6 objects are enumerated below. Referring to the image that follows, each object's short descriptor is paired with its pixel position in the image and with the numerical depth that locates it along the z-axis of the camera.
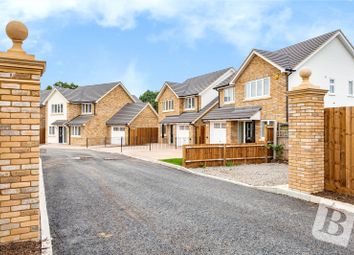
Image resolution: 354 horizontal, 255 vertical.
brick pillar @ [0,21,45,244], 4.75
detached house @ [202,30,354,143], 21.66
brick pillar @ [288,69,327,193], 8.77
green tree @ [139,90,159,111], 80.26
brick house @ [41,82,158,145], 40.16
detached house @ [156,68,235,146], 32.91
